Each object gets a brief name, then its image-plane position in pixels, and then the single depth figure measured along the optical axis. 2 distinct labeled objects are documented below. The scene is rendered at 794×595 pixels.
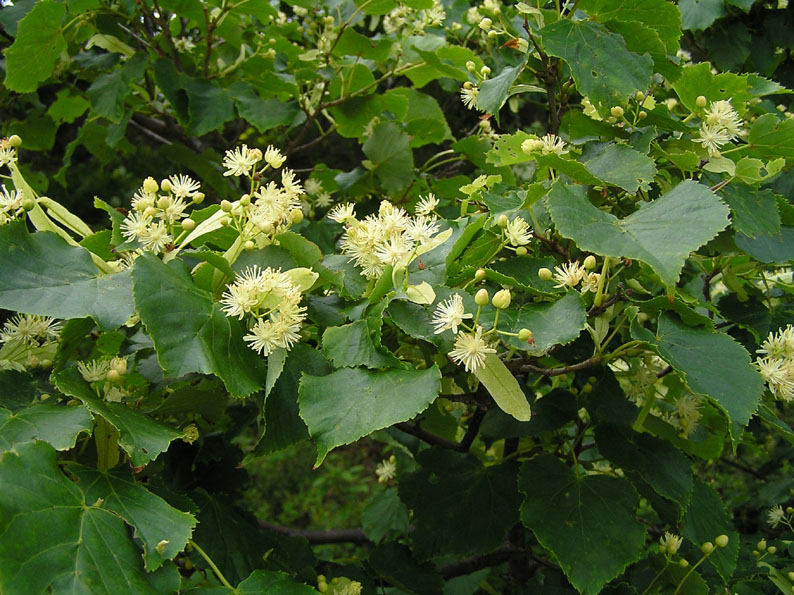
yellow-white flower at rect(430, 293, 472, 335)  0.36
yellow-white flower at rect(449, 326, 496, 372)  0.36
